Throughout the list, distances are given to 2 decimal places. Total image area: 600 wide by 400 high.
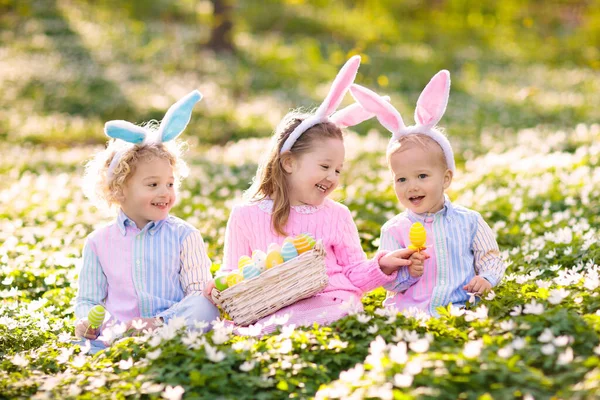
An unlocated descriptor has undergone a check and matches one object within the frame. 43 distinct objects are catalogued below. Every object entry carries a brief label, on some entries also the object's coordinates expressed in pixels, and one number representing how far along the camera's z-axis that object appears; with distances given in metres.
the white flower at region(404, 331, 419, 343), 3.55
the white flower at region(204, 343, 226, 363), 3.47
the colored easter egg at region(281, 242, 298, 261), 4.11
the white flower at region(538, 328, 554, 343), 3.28
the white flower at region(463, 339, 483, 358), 3.13
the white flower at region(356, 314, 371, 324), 3.85
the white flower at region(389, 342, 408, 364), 3.17
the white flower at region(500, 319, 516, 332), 3.53
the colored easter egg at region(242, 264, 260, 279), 4.09
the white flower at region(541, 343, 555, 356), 3.16
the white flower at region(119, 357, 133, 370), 3.60
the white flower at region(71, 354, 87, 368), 3.75
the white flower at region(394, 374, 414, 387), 2.94
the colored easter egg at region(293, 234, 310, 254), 4.14
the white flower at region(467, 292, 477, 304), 4.13
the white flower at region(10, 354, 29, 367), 3.85
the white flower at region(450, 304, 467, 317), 3.84
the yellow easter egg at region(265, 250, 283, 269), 4.10
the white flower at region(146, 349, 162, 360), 3.57
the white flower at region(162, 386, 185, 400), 3.14
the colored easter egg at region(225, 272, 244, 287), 4.15
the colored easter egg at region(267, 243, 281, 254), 4.19
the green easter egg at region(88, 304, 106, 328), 4.10
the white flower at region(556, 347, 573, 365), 3.05
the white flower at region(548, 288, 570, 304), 3.69
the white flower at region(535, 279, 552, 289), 4.21
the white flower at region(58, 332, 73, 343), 4.33
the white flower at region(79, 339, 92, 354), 3.99
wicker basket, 4.01
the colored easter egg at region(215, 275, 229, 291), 4.16
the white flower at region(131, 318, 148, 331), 3.99
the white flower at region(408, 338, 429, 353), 3.28
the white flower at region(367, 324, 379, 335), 3.75
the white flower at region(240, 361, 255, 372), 3.42
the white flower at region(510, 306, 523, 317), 3.72
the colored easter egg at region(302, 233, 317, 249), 4.16
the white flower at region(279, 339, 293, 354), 3.59
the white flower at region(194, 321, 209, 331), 3.85
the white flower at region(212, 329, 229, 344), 3.66
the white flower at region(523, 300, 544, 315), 3.59
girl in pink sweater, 4.57
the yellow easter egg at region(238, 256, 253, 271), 4.25
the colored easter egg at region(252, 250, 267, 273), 4.13
